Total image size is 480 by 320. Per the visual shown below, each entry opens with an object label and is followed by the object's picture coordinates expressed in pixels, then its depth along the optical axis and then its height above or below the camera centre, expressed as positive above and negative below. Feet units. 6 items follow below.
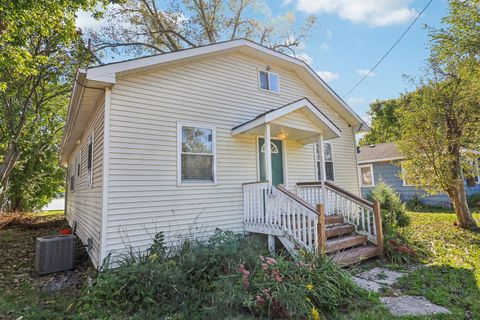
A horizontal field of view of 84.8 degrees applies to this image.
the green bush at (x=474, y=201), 43.27 -3.89
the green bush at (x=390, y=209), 24.97 -3.54
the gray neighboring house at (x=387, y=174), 47.96 +1.28
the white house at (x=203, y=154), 17.08 +2.42
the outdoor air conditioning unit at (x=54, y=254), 18.38 -4.71
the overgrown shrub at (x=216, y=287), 11.37 -4.94
